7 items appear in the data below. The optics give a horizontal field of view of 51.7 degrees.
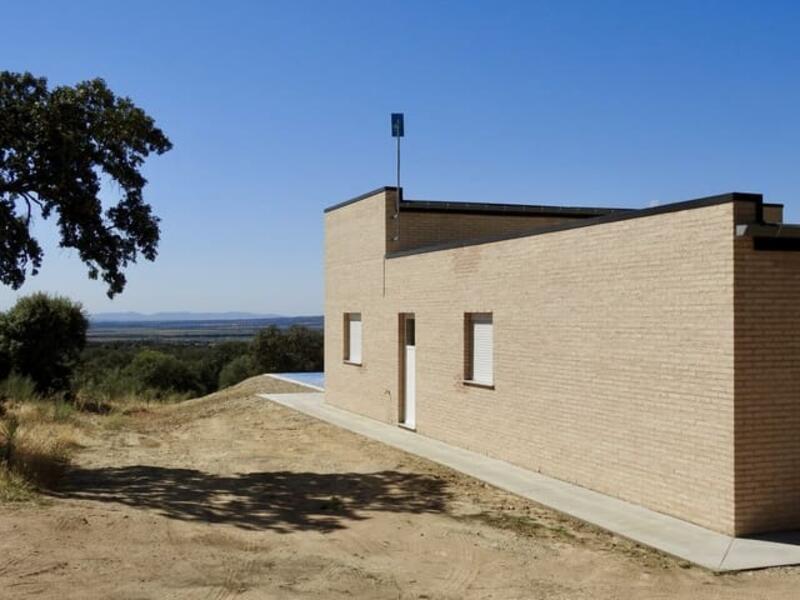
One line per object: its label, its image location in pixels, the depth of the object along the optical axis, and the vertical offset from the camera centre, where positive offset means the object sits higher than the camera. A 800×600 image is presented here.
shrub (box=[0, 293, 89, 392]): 26.69 -0.84
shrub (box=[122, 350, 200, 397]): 48.97 -3.64
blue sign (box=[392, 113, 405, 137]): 18.89 +4.27
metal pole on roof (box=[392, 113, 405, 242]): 18.89 +4.26
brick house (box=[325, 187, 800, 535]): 8.95 -0.56
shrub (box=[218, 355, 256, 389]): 55.31 -4.02
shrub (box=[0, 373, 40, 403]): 22.23 -2.14
